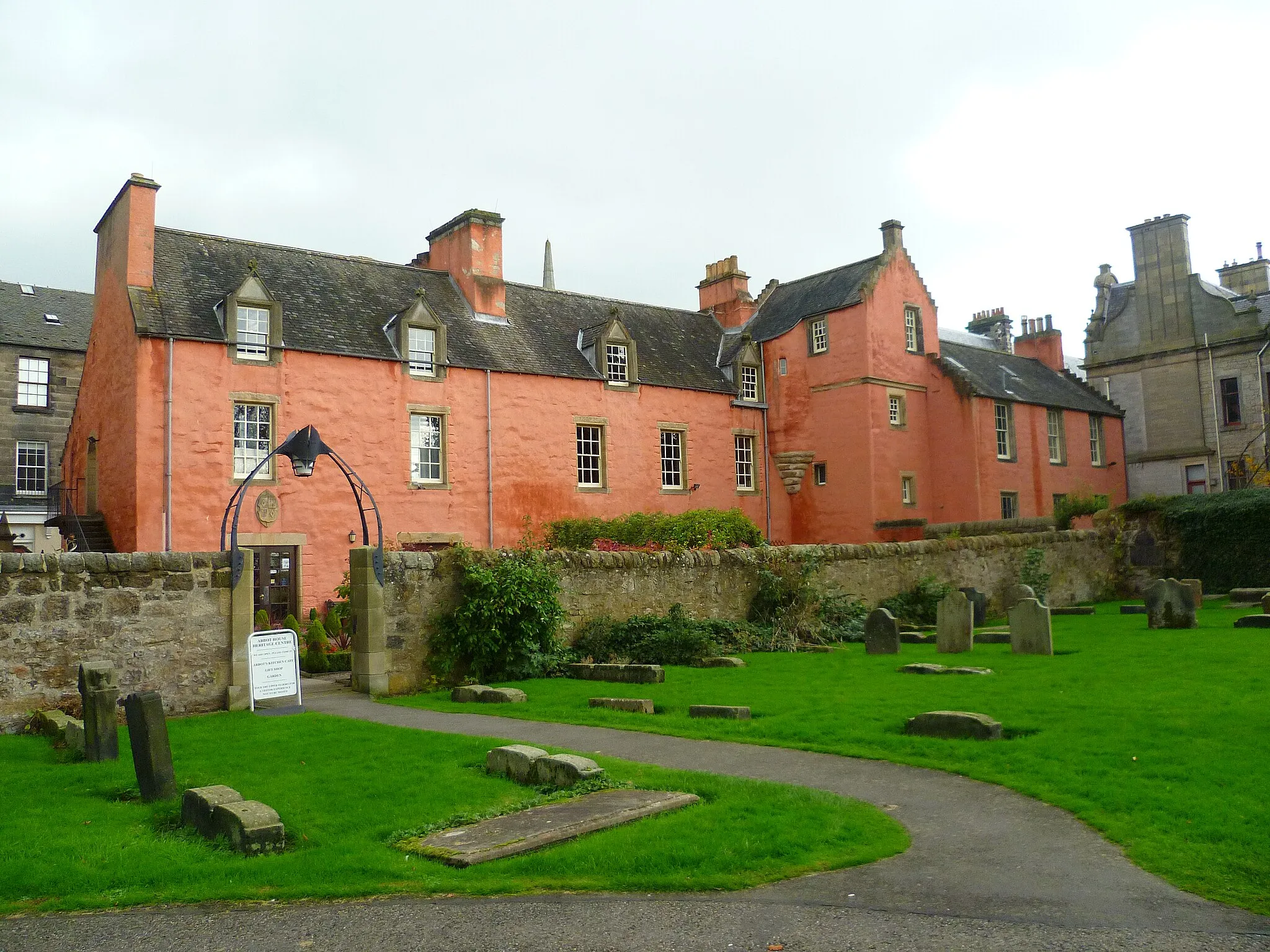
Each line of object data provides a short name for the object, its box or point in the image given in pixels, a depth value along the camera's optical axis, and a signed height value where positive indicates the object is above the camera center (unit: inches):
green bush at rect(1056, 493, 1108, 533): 1206.3 +68.7
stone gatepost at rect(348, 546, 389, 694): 626.8 -29.2
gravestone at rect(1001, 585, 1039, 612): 858.1 -23.2
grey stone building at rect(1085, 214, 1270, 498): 1585.9 +318.3
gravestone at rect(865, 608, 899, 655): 716.0 -44.0
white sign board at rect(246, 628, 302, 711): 555.8 -43.6
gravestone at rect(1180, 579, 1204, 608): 770.8 -19.9
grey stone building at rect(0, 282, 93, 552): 1592.0 +300.1
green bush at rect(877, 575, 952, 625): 931.7 -30.2
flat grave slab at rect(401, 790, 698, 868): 271.4 -70.1
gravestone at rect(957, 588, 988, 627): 908.6 -31.8
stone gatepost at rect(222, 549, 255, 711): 562.6 -25.4
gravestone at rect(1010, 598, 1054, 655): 644.7 -39.9
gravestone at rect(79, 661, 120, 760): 418.3 -55.4
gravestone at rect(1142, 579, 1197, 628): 758.5 -31.0
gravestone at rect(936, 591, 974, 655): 690.2 -38.1
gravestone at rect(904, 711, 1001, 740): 394.6 -61.3
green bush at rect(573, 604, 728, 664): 709.3 -46.3
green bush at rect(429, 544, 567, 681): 653.9 -29.6
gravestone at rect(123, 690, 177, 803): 343.9 -54.1
